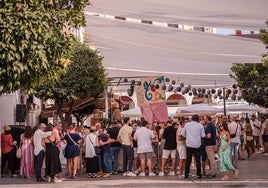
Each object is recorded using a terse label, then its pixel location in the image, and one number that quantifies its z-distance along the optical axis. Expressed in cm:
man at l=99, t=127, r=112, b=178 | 2034
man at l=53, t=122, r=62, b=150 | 1877
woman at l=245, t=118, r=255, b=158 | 2693
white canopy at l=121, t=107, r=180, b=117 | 3207
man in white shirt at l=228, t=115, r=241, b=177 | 1959
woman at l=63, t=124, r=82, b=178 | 1972
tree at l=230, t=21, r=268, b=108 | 4314
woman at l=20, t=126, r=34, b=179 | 2056
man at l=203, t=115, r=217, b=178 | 1788
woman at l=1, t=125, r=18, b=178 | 2133
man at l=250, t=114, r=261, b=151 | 2941
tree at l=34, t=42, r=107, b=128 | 3075
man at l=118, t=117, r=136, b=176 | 2003
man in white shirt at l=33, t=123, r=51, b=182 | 1921
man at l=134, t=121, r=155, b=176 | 1939
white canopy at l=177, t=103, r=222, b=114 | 3388
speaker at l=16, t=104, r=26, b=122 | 2590
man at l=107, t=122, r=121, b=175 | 2100
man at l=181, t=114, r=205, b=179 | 1767
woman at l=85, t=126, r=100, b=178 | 1997
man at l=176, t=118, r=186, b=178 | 1883
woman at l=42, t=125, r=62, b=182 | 1864
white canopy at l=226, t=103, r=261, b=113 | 3416
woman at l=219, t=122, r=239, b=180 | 1719
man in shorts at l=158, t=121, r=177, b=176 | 1944
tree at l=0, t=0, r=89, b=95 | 1246
